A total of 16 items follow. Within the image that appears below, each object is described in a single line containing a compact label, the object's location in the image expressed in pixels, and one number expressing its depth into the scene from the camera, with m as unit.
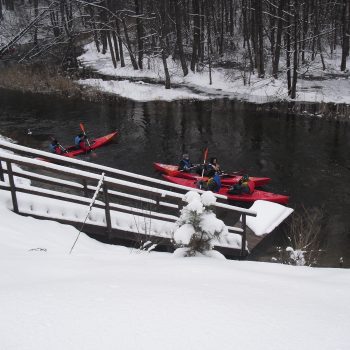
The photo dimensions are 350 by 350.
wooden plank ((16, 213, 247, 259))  7.59
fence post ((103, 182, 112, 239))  7.27
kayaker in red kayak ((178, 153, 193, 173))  15.77
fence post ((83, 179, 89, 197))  8.59
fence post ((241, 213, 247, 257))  8.55
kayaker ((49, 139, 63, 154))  17.39
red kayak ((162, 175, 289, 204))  13.30
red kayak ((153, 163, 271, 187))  14.76
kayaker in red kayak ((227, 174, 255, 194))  13.72
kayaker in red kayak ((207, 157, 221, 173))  14.92
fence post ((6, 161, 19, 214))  7.14
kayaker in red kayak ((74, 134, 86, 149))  18.41
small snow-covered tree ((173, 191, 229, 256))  5.72
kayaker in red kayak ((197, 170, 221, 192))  13.53
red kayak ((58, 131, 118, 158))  18.19
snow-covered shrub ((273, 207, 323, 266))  8.80
